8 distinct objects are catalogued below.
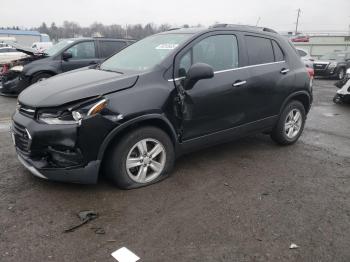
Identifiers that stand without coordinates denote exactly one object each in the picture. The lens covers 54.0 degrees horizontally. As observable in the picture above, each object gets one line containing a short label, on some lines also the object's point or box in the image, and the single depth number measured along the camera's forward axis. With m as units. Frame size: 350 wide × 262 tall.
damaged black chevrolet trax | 3.38
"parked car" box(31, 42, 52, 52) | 26.83
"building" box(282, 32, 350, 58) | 38.53
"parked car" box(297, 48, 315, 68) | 15.68
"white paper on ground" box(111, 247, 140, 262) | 2.66
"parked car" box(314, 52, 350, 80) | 17.95
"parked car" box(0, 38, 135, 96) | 9.27
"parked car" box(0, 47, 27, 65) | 21.75
